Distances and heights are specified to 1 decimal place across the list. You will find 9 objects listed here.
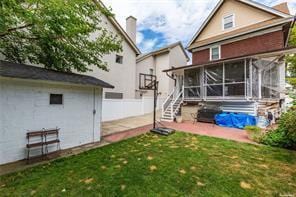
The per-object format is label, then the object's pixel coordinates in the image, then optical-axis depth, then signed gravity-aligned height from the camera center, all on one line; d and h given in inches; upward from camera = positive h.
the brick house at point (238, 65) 289.3 +96.4
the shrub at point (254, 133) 198.1 -59.1
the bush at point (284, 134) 167.2 -54.0
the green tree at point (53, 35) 144.7 +99.3
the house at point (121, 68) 399.9 +112.4
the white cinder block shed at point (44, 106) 143.0 -11.9
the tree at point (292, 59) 419.3 +155.0
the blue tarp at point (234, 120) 264.8 -49.5
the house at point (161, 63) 533.8 +166.8
